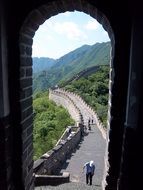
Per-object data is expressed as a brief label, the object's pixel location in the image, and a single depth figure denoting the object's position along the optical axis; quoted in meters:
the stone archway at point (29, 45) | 2.22
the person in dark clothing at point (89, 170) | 6.40
